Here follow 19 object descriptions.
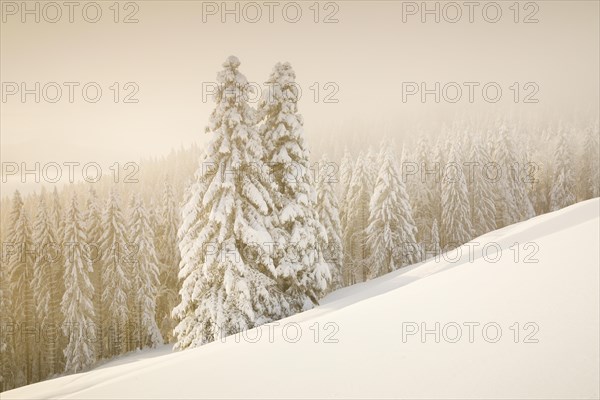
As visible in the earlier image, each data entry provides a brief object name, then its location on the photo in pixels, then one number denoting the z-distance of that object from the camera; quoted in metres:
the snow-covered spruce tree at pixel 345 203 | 45.66
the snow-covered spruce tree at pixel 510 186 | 47.00
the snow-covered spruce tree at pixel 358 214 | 44.31
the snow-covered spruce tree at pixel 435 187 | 48.75
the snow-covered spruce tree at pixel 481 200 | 45.31
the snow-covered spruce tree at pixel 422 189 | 46.86
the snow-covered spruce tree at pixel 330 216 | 34.25
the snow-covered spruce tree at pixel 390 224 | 37.41
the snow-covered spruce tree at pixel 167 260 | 38.94
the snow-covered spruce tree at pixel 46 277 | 32.38
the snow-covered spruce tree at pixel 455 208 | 44.03
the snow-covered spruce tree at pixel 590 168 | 57.59
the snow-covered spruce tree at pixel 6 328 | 30.73
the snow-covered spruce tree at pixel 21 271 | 31.61
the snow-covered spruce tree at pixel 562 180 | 53.25
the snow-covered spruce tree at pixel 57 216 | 35.85
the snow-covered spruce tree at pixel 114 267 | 33.66
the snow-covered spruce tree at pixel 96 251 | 35.34
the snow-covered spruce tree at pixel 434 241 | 43.23
